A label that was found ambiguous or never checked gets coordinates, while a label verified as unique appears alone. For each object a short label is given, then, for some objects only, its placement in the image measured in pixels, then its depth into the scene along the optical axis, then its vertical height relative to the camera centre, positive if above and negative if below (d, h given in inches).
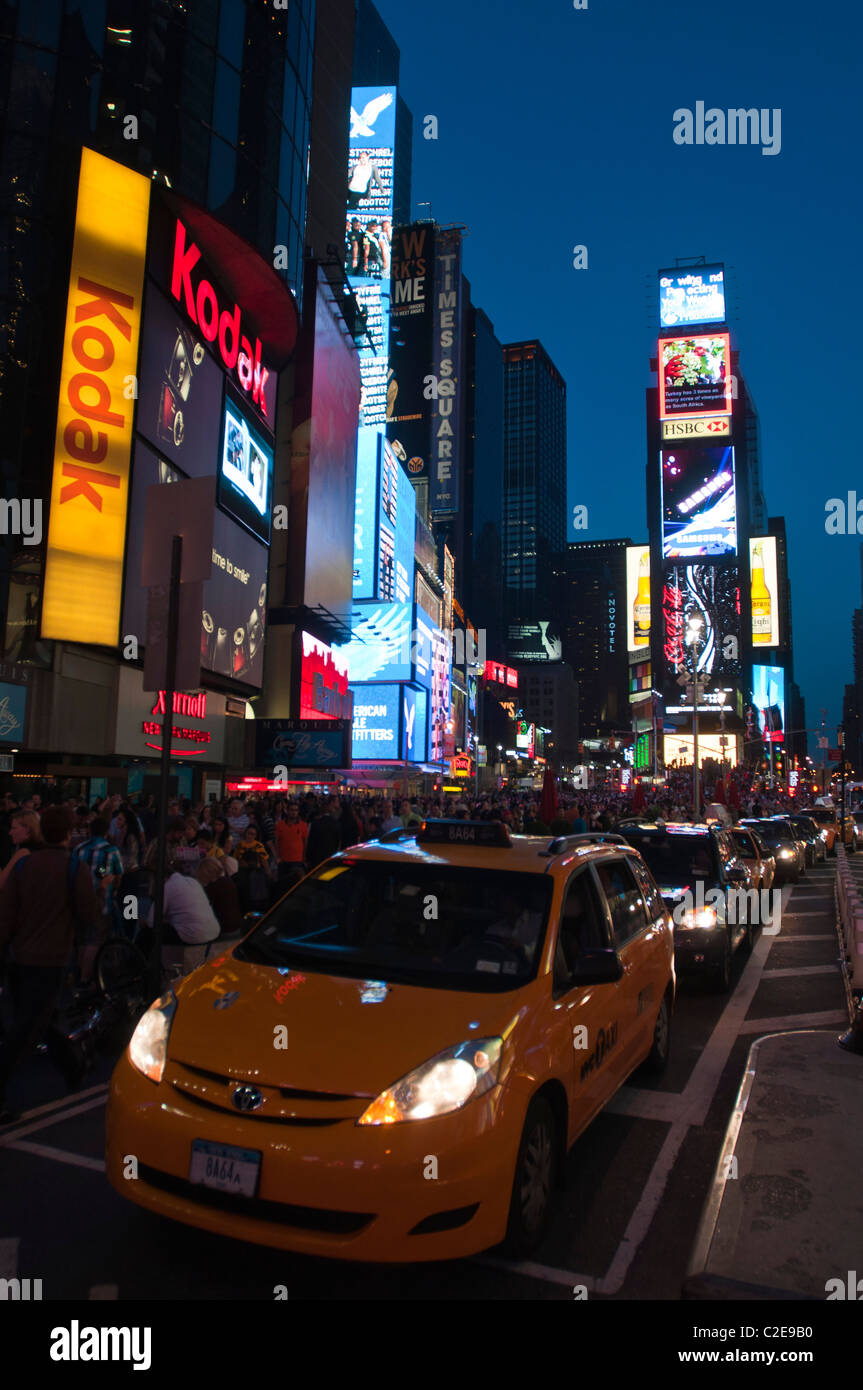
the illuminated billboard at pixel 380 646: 1934.1 +309.9
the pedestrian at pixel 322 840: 607.8 -41.1
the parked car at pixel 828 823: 1274.4 -53.9
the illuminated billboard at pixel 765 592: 4515.3 +1046.5
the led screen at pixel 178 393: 805.9 +384.5
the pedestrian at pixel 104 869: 297.1 -32.5
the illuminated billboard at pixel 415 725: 1914.4 +135.1
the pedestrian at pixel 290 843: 521.3 -37.7
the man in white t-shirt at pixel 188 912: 271.0 -42.0
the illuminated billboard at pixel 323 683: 1283.2 +156.7
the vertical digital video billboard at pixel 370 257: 1747.0 +1141.4
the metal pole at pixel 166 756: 236.1 +6.3
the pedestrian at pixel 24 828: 290.2 -17.8
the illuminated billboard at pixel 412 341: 3164.4 +1662.8
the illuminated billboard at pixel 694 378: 3777.1 +1798.5
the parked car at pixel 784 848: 796.0 -53.8
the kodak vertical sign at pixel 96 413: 719.7 +311.8
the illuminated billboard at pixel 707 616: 3814.0 +770.1
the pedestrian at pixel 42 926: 198.5 -35.3
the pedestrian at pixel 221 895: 323.6 -43.1
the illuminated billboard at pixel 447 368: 3213.6 +1567.4
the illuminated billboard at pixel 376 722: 1861.5 +131.2
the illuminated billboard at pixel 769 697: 5005.9 +568.3
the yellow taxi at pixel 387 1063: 120.3 -44.0
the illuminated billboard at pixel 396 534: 1806.1 +564.7
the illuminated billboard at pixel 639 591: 4598.9 +1056.0
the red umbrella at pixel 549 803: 690.8 -13.7
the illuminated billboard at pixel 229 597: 788.0 +210.9
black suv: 343.6 -42.8
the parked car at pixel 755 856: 579.8 -45.1
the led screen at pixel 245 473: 1005.2 +376.9
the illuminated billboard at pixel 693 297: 3868.1 +2211.8
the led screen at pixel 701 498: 3777.1 +1276.0
